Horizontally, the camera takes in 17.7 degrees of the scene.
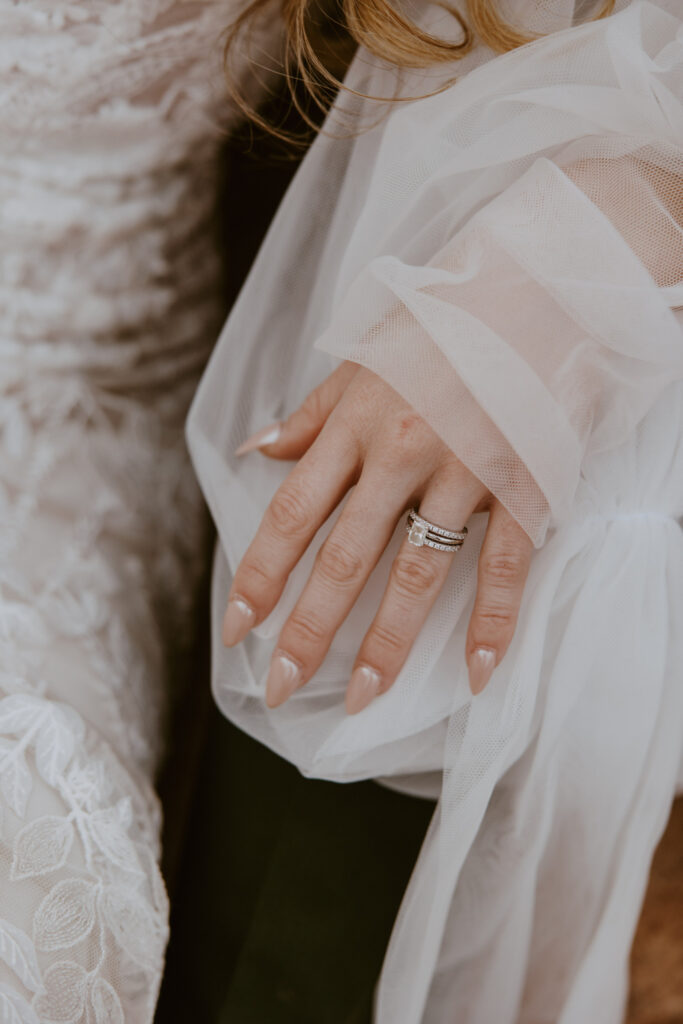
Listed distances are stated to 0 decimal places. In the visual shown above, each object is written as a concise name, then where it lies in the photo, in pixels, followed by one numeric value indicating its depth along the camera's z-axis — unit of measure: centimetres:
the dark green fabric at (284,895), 82
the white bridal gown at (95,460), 70
